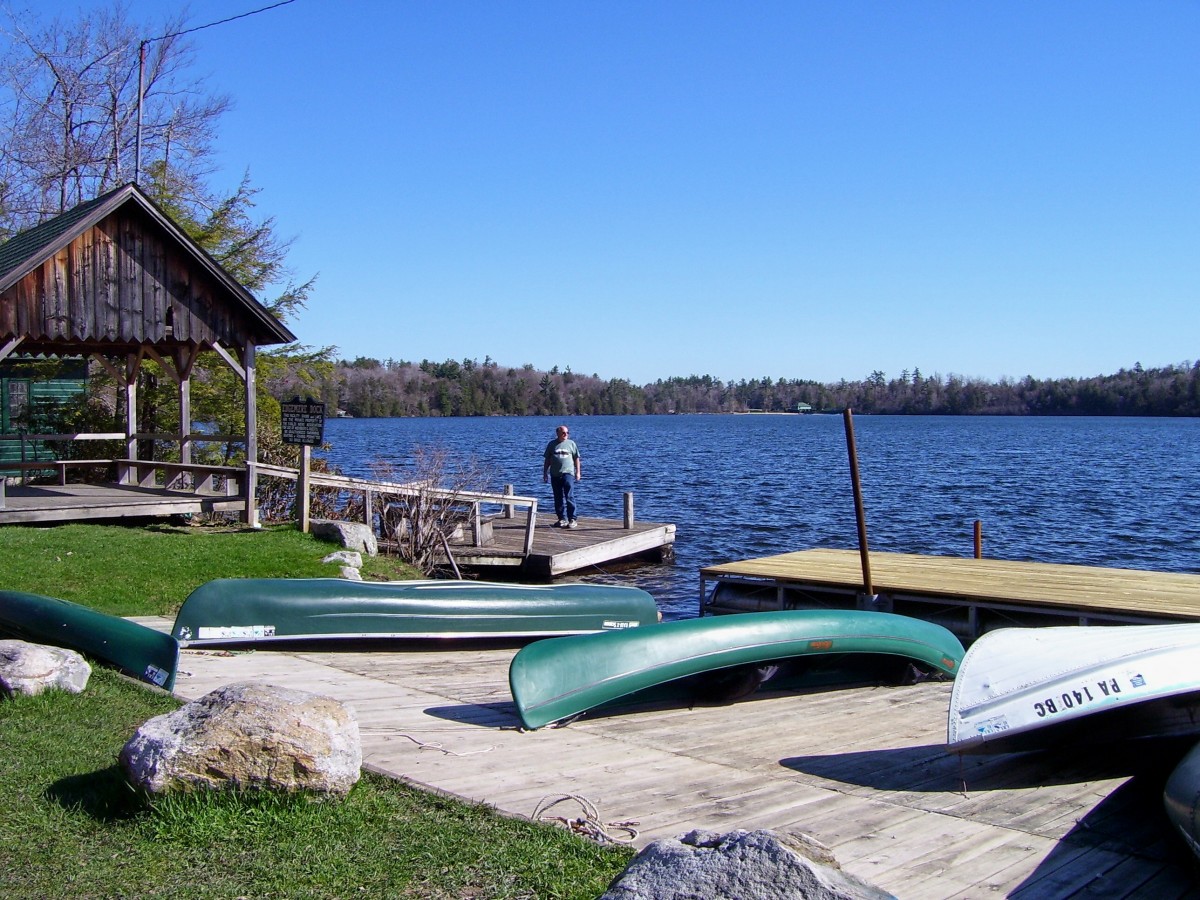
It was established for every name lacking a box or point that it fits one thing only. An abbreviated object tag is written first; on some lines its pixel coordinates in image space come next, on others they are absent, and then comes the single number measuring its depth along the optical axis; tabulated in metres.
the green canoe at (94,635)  7.82
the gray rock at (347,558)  14.31
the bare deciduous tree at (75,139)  27.58
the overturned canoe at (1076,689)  6.27
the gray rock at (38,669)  7.08
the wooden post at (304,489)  16.11
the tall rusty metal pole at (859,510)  12.46
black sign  15.70
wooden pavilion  14.74
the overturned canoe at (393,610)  9.55
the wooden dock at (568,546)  18.55
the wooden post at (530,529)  18.78
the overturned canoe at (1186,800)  4.87
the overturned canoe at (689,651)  7.32
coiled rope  5.02
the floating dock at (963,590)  11.96
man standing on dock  20.30
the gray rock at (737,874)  3.49
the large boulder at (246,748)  5.05
